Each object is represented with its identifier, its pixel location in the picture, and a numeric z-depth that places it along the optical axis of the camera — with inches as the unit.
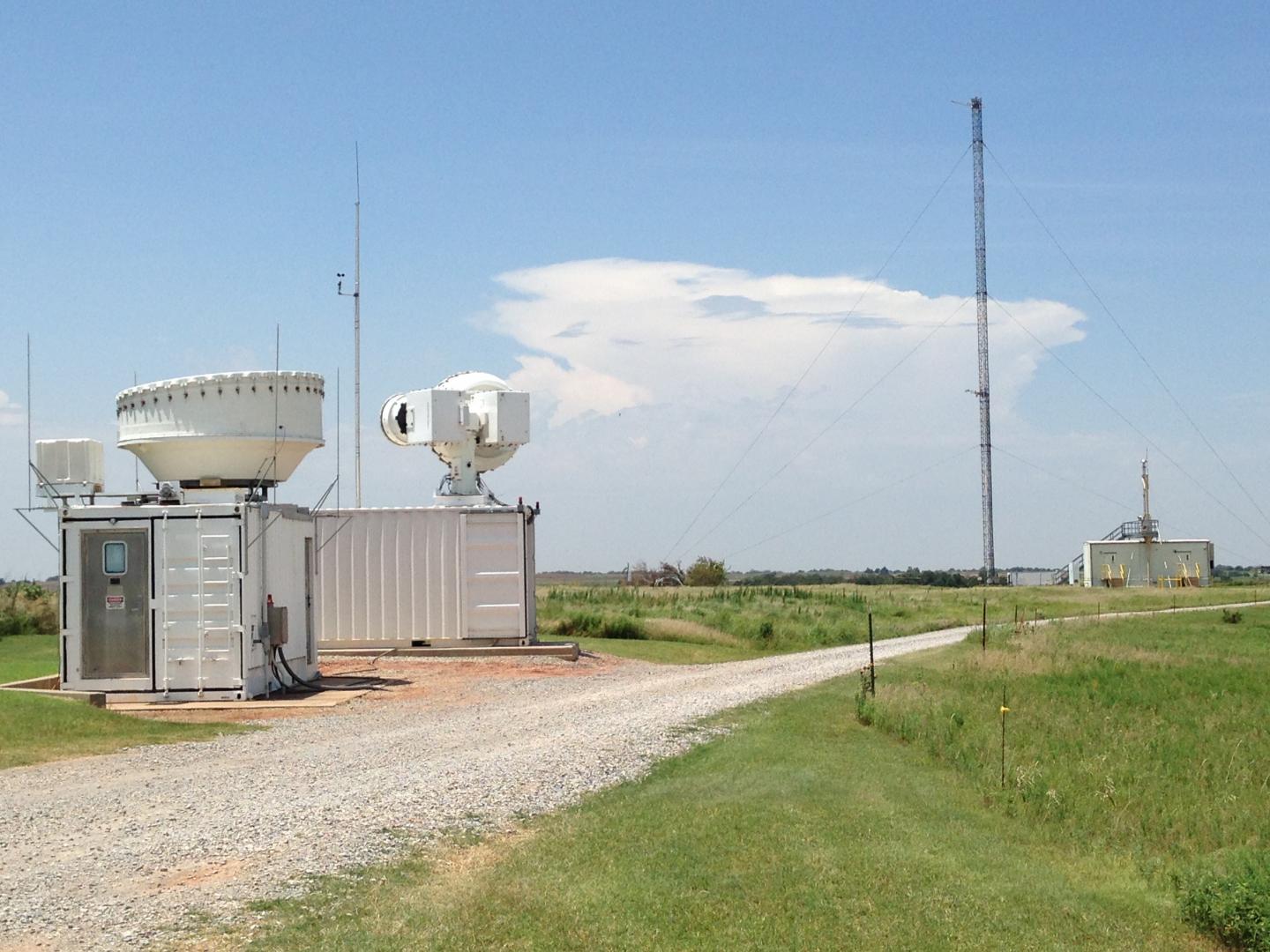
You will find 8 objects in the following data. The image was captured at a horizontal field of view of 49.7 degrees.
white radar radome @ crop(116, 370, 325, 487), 828.6
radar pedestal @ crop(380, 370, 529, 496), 1176.2
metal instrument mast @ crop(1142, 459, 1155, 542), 2866.6
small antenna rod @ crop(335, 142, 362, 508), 1200.2
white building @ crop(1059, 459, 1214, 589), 2822.3
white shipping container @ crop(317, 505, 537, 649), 1095.0
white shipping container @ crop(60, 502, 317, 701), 773.3
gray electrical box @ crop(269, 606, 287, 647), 812.6
